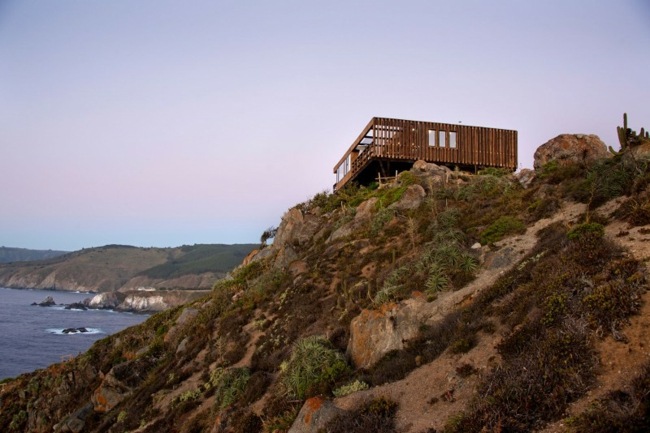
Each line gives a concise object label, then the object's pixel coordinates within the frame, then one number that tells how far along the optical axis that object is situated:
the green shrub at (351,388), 10.50
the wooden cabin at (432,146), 34.53
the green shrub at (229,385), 14.80
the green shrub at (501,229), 16.02
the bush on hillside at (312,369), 11.98
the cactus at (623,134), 17.13
